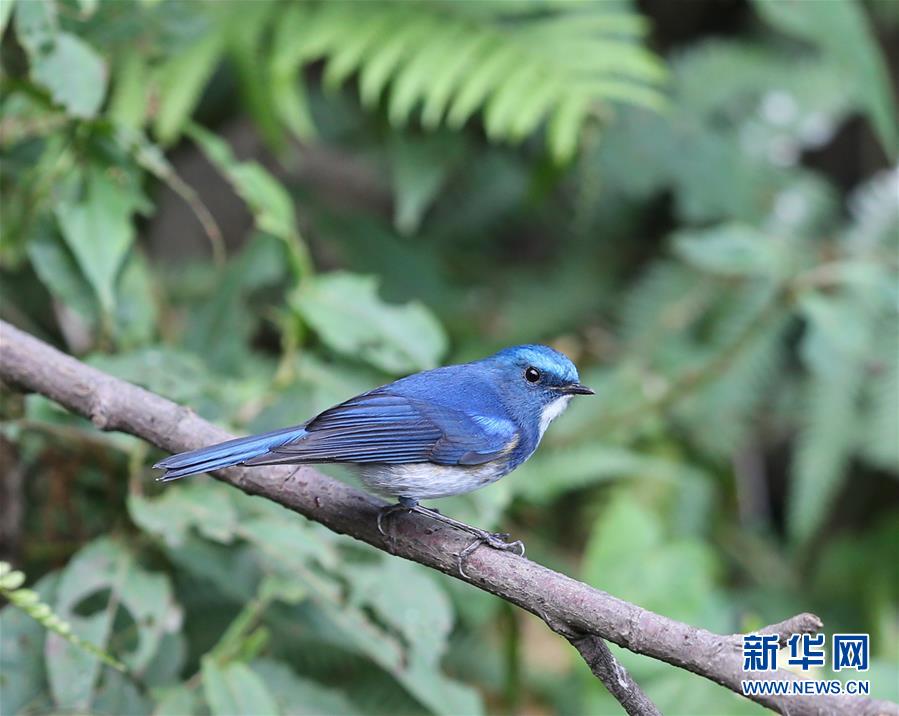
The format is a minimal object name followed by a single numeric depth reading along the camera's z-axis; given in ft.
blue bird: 16.34
